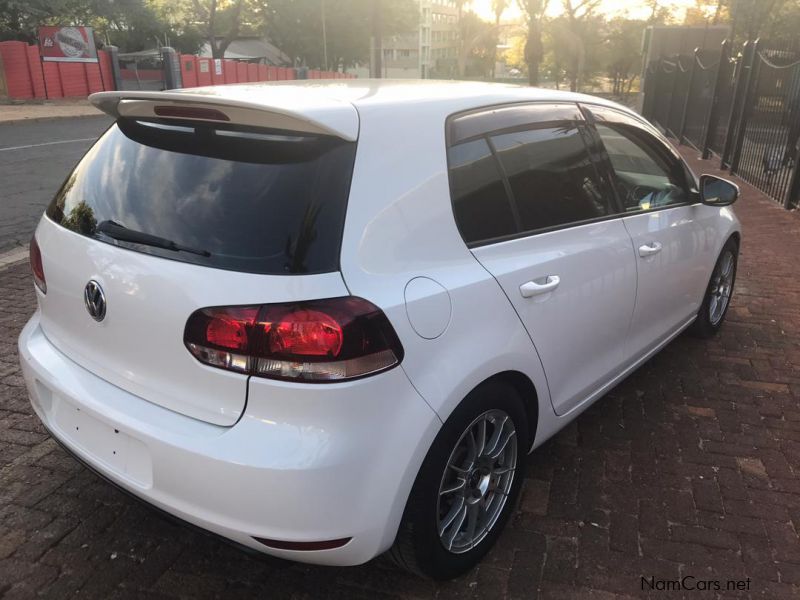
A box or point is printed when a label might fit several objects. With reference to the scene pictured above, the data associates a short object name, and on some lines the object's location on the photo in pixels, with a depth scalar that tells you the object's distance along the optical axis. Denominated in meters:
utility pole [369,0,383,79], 18.94
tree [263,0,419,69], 53.62
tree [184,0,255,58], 48.84
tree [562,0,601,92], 52.73
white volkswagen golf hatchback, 1.83
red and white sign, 25.12
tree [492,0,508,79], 64.69
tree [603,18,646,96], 63.69
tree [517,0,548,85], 38.52
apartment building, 94.88
